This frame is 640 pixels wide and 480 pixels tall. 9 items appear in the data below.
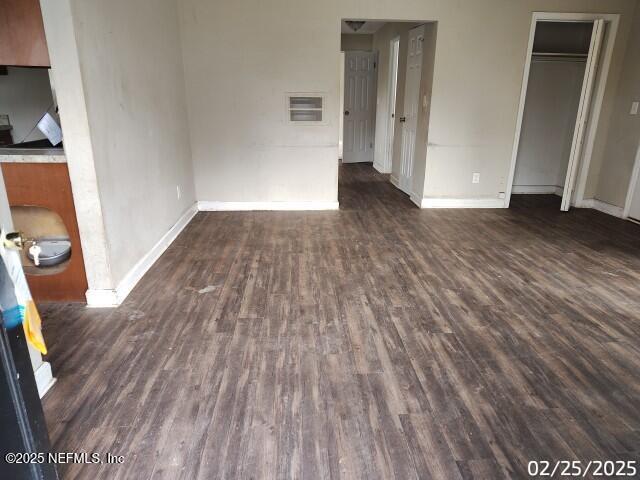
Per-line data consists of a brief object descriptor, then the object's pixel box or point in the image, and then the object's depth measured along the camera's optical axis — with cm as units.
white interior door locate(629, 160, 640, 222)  482
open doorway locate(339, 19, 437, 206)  538
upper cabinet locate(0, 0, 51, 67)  238
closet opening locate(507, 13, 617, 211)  484
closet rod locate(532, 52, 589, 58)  560
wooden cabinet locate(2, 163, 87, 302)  262
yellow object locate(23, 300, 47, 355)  117
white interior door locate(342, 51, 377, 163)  830
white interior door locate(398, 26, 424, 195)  546
